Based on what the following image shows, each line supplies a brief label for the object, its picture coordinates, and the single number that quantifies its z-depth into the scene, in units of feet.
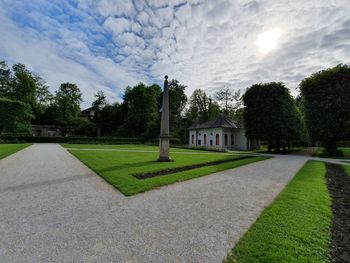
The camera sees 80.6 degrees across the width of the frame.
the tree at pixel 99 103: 198.49
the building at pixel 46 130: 172.86
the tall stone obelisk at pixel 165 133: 39.81
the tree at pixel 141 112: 162.30
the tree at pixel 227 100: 153.99
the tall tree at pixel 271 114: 72.74
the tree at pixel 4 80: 137.18
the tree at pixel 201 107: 156.76
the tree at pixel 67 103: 179.01
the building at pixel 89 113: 204.37
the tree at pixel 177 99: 170.87
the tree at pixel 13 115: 109.70
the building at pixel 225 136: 99.96
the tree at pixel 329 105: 57.42
